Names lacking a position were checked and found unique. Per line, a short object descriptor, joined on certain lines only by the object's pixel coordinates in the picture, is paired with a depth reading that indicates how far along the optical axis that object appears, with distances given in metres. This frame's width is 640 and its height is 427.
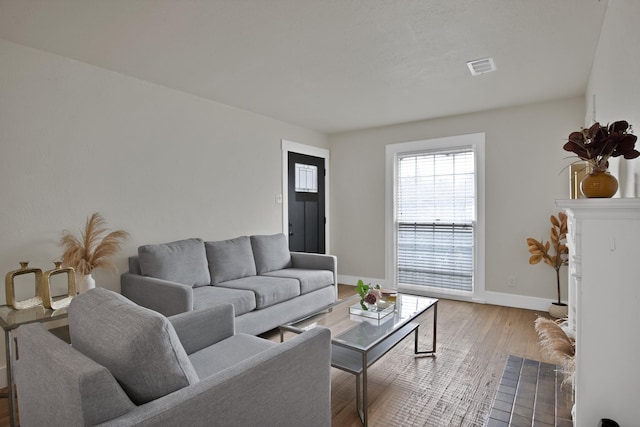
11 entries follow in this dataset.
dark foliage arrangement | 1.55
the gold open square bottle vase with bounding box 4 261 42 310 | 2.24
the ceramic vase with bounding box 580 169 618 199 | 1.62
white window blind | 4.59
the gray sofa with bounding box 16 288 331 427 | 1.00
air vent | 2.89
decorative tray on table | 2.63
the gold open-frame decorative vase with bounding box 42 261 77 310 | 2.30
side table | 1.99
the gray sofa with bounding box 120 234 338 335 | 2.87
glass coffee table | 2.08
